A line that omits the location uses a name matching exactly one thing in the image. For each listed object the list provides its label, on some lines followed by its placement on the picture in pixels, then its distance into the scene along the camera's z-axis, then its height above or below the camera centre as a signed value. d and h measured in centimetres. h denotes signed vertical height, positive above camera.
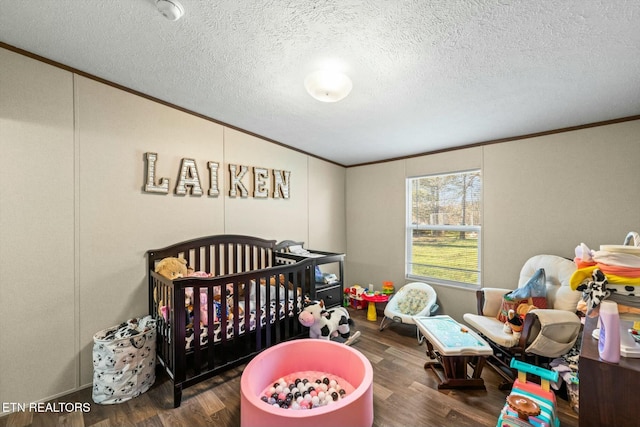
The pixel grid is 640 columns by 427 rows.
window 316 -21
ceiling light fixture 174 +88
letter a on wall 252 +32
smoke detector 131 +106
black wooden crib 189 -85
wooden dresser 93 -67
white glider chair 194 -91
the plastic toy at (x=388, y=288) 366 -110
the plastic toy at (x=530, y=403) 138 -110
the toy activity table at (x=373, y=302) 343 -122
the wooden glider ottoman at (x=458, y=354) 195 -108
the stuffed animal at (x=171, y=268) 222 -50
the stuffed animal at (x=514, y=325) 212 -94
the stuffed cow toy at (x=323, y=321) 247 -109
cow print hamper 185 -114
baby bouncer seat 294 -114
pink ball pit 135 -111
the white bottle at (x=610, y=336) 97 -47
